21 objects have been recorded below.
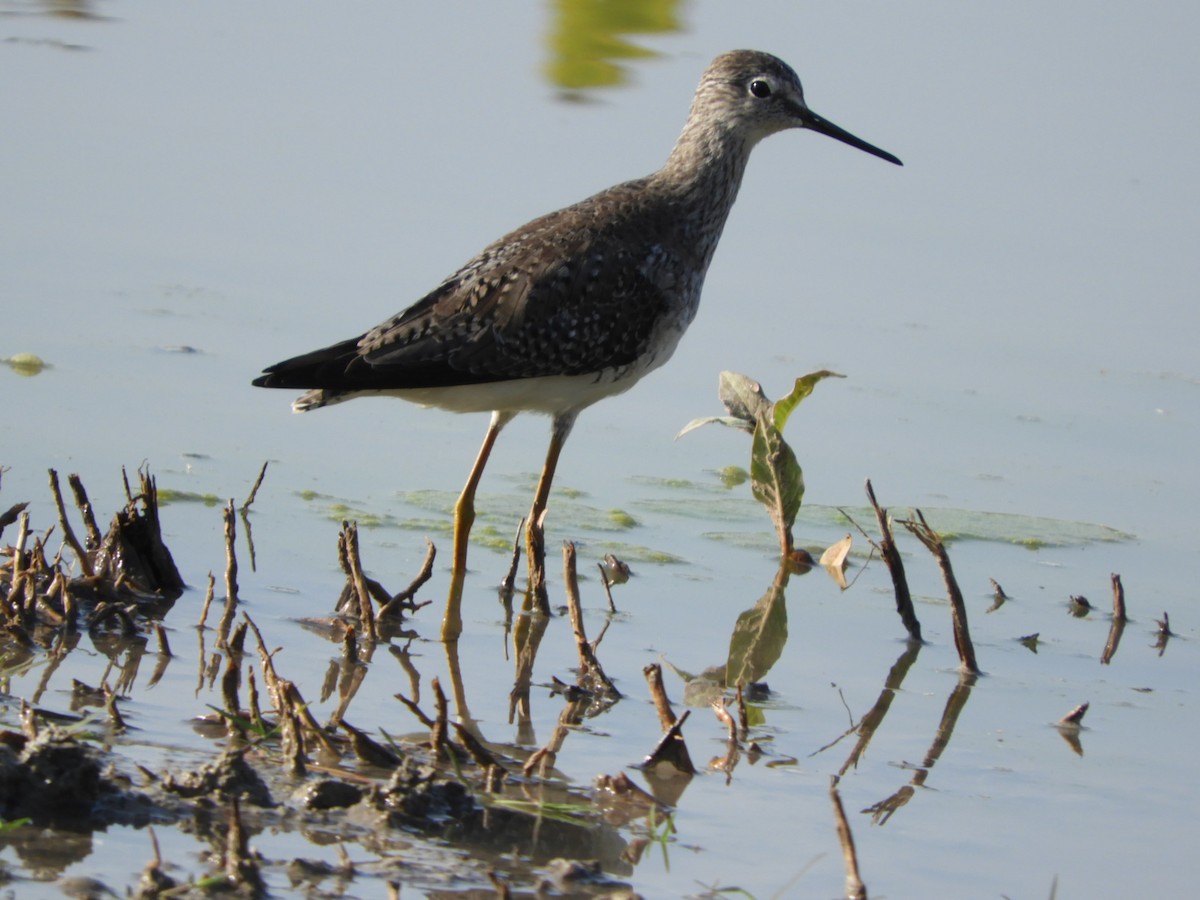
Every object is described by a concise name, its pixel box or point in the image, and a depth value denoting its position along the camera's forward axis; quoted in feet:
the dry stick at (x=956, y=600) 39.55
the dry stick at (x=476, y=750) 30.48
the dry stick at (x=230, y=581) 37.63
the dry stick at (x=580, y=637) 36.65
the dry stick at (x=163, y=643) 36.68
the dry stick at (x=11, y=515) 38.06
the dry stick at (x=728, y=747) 33.96
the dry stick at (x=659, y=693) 32.07
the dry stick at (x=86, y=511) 38.69
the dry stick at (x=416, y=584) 39.96
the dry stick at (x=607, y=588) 41.08
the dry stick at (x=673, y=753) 32.42
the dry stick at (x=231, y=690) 32.53
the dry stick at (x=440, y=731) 30.45
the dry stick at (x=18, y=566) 36.24
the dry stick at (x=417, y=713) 31.01
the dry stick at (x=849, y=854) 25.30
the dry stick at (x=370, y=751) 30.83
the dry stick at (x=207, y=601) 37.27
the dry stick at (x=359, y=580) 38.81
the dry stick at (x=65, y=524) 38.29
